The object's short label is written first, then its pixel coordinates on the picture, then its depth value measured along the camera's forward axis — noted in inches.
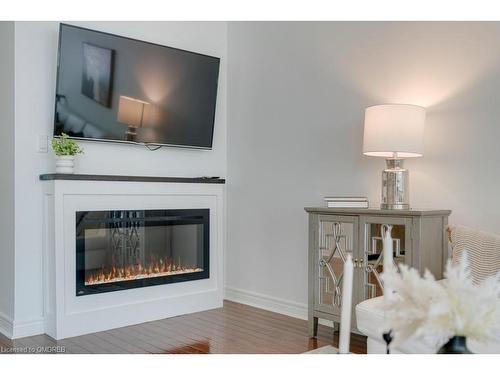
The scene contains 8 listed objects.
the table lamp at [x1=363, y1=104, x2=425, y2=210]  110.4
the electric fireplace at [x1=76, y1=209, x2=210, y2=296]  133.2
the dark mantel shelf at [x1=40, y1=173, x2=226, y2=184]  126.6
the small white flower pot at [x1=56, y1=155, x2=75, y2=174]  128.8
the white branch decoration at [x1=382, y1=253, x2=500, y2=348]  39.5
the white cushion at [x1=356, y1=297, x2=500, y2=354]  73.3
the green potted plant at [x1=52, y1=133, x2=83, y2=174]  128.3
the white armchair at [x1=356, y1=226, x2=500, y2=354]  87.0
